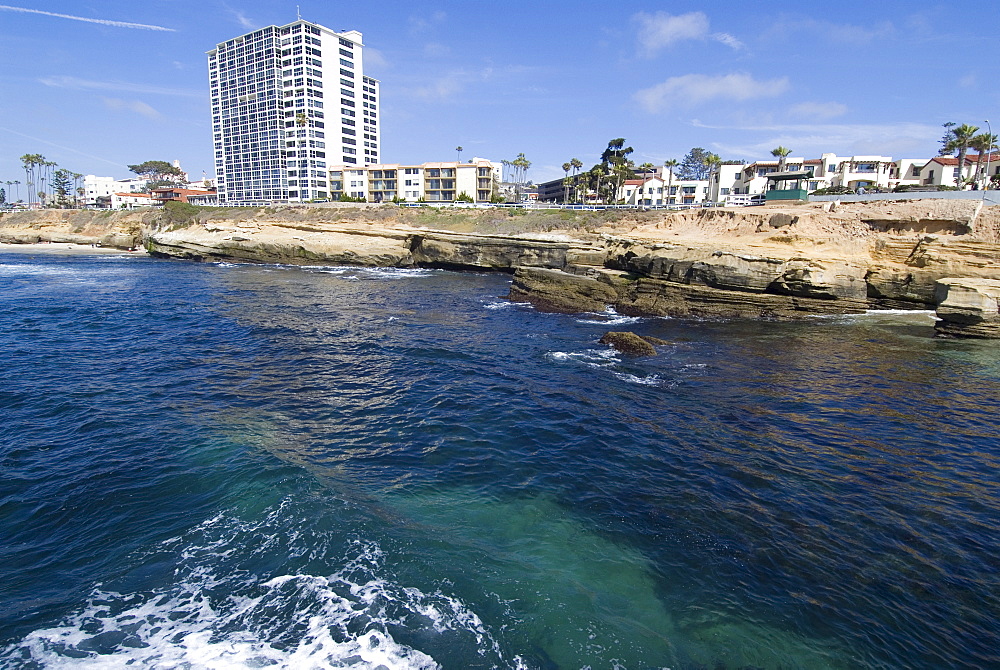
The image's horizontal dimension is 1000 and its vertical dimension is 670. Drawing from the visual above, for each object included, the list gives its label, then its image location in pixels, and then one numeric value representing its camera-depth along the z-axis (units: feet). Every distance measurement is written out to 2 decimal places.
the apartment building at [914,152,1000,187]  203.92
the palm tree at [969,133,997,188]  167.24
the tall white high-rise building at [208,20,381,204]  360.48
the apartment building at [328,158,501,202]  313.53
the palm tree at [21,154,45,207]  414.21
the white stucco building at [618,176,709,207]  315.99
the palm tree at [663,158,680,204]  280.92
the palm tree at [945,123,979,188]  170.40
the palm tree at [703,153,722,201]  281.54
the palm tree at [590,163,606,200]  254.51
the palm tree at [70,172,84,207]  419.62
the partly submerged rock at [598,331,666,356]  72.59
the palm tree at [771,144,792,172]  244.22
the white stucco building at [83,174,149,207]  523.29
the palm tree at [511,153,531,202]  494.59
